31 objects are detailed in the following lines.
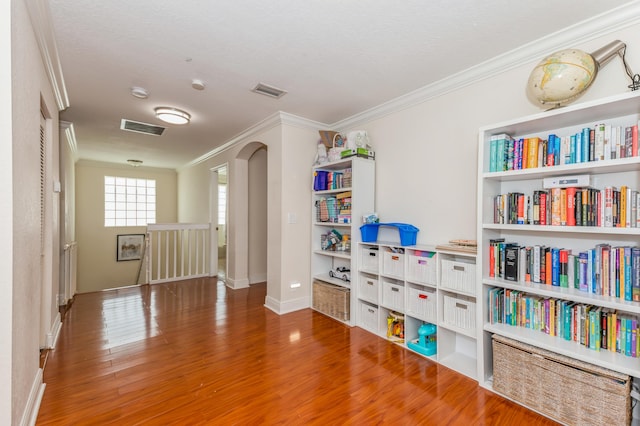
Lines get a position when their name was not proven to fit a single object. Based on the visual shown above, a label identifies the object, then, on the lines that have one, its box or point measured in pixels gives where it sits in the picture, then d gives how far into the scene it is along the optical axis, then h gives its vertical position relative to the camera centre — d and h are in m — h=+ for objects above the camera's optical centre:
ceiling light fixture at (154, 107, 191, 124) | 3.26 +1.13
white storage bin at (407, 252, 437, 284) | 2.42 -0.48
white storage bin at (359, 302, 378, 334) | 2.90 -1.08
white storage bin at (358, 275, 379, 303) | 2.92 -0.79
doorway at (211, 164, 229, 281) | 5.51 -0.11
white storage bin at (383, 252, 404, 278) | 2.68 -0.49
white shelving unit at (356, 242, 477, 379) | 2.23 -0.72
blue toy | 2.43 -1.12
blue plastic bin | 2.71 -0.18
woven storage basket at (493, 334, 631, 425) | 1.48 -0.98
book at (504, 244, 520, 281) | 1.98 -0.34
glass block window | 7.02 +0.28
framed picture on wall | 7.09 -0.87
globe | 1.66 +0.81
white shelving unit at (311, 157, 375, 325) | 3.10 -0.14
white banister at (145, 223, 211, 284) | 4.89 -0.70
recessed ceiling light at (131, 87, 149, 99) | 2.75 +1.17
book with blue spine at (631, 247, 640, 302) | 1.53 -0.33
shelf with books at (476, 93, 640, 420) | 1.59 -0.05
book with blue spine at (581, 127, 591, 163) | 1.70 +0.41
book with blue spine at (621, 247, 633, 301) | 1.56 -0.34
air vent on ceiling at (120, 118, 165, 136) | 3.85 +1.19
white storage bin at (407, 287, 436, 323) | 2.42 -0.79
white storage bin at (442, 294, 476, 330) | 2.18 -0.77
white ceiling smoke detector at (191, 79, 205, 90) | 2.58 +1.17
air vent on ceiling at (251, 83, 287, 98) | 2.71 +1.19
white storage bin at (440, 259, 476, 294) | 2.17 -0.49
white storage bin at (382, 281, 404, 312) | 2.67 -0.79
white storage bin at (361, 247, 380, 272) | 2.94 -0.47
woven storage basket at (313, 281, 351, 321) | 3.13 -1.00
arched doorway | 4.64 -0.11
